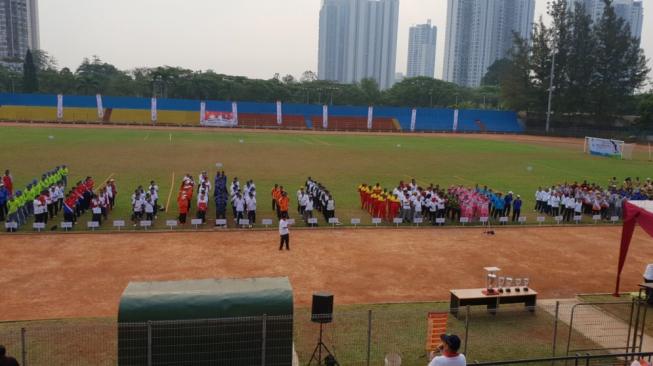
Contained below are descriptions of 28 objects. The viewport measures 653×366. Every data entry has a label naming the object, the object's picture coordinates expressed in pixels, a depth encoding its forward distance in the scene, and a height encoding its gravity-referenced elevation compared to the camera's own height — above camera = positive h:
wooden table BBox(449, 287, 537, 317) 11.93 -4.08
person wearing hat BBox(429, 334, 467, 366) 6.30 -2.84
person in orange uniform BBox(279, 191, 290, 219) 20.36 -3.64
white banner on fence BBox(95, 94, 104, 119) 75.38 -0.54
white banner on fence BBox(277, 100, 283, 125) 81.89 -0.85
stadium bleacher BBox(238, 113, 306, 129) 79.81 -1.80
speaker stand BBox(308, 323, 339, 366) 9.51 -4.41
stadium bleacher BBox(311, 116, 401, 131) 82.44 -1.70
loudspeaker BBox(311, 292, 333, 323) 9.38 -3.45
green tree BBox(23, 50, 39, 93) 89.57 +3.90
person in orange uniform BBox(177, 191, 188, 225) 20.31 -3.92
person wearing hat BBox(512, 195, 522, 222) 23.17 -3.89
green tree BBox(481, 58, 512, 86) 148.77 +12.88
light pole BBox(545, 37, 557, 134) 74.57 +4.41
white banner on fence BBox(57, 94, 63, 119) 73.45 -0.89
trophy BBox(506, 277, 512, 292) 12.45 -3.96
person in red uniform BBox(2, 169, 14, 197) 22.01 -3.46
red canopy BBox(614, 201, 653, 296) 12.51 -2.27
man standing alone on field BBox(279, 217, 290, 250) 16.86 -3.94
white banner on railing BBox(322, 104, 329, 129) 82.47 -0.80
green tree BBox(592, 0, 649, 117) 81.38 +9.08
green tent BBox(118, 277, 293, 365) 8.07 -3.34
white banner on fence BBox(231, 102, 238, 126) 79.51 -0.49
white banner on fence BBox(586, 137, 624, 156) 54.38 -2.50
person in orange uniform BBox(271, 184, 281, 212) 22.06 -3.65
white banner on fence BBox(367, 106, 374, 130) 84.06 -0.60
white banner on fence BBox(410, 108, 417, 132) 83.91 -0.65
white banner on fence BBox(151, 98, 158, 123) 77.32 -0.82
